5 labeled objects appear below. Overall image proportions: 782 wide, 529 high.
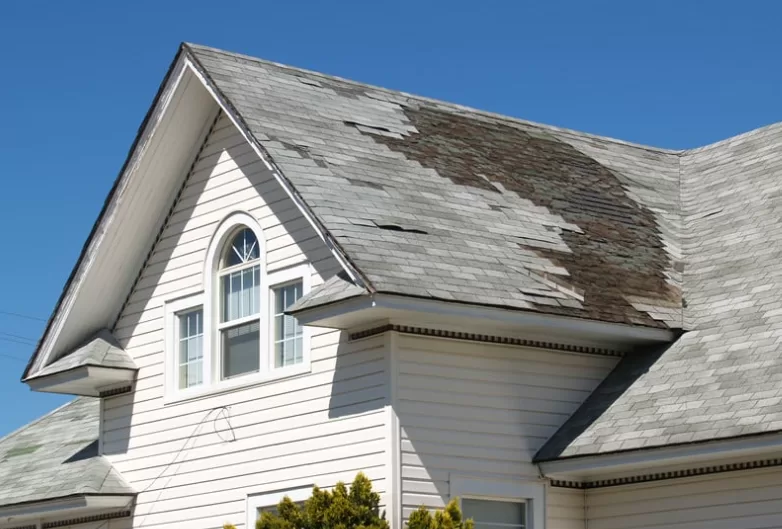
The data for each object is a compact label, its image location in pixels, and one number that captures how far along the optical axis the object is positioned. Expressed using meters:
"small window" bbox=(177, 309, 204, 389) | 18.97
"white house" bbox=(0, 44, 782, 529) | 15.86
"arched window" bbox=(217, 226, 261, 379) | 18.23
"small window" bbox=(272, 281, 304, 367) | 17.42
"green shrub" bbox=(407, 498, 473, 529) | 14.52
